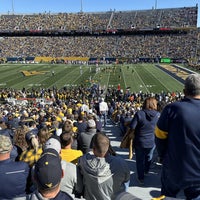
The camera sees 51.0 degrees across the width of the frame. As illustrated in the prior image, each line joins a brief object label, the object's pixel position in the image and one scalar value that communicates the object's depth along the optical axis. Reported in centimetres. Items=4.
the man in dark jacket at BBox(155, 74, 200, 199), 217
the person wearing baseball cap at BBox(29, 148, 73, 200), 176
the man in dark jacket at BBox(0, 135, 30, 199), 233
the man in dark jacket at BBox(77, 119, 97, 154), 384
